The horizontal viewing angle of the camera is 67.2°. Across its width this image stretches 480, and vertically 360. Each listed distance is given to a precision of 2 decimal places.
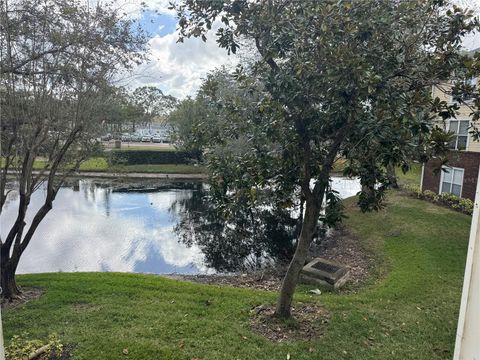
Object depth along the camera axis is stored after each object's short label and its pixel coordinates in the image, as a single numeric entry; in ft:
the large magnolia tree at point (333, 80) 11.23
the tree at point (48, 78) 18.12
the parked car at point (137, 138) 134.72
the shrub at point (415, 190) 47.08
